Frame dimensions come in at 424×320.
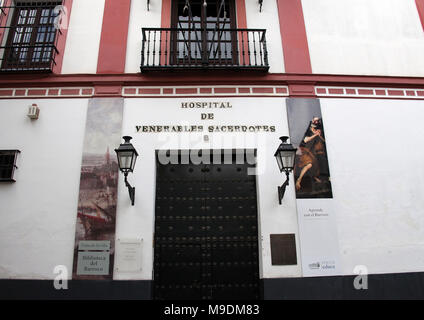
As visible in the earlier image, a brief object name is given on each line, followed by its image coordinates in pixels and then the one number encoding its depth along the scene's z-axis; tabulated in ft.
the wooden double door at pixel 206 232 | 15.81
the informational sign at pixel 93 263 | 14.92
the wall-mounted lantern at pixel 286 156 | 14.30
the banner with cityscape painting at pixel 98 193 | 15.05
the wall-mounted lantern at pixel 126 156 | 13.97
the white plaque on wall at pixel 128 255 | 15.07
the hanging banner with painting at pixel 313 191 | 15.39
